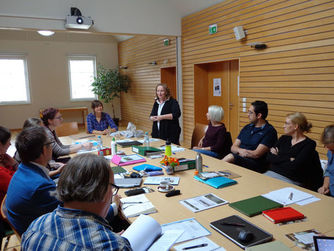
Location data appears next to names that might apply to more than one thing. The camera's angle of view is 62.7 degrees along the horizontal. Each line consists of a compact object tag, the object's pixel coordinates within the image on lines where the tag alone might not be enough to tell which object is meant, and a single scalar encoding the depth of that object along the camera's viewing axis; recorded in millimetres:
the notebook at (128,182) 2434
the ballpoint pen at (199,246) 1500
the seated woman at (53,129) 3537
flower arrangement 2768
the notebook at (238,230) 1511
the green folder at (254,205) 1856
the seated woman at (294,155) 2949
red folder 1737
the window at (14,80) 10227
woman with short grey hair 4047
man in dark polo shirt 3555
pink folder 3146
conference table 1645
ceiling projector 5668
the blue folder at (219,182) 2363
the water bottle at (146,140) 3903
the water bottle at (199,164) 2713
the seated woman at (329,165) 2689
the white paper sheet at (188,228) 1604
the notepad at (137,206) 1913
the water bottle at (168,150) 3197
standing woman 4707
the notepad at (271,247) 1437
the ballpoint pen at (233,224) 1679
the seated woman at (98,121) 5039
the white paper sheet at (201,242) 1482
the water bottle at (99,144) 3781
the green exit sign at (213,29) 6249
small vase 2717
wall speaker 5445
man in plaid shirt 1031
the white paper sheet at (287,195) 2045
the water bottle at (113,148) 3484
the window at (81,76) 11375
